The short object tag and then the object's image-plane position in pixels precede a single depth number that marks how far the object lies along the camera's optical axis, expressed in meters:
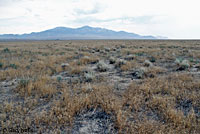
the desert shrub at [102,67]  8.35
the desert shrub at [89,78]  6.31
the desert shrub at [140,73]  6.72
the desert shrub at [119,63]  9.61
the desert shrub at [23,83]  5.42
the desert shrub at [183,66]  8.18
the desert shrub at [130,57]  12.51
